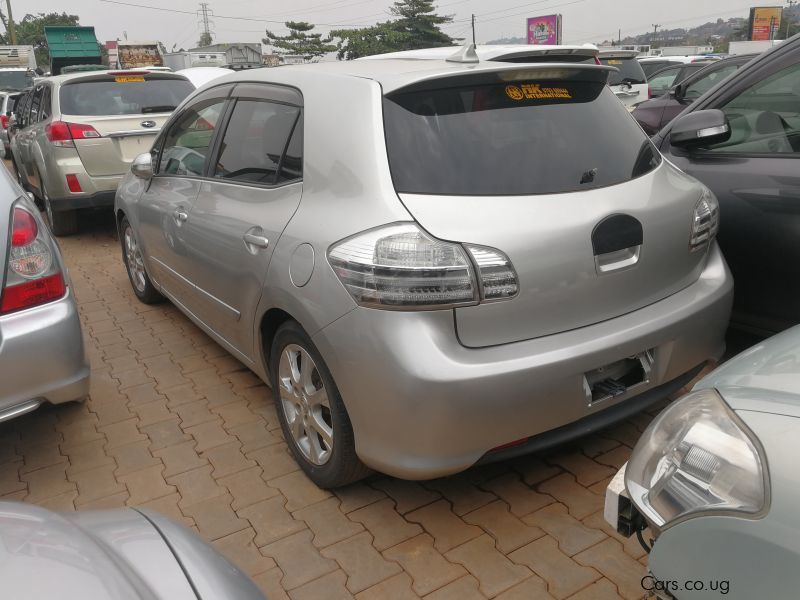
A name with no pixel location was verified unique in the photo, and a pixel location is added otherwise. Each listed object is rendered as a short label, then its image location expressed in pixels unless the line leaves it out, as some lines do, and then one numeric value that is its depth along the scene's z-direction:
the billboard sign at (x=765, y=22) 57.75
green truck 29.38
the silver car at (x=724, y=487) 1.19
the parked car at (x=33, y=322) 2.73
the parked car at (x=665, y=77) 13.92
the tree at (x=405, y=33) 61.66
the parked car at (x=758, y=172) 3.12
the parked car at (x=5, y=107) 13.76
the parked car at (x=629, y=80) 12.22
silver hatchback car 2.22
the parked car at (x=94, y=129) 6.98
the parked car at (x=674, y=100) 8.72
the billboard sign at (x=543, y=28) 45.47
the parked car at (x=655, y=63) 17.92
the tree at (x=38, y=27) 79.44
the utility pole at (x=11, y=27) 48.84
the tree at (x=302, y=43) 69.56
